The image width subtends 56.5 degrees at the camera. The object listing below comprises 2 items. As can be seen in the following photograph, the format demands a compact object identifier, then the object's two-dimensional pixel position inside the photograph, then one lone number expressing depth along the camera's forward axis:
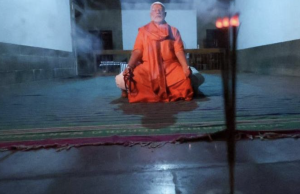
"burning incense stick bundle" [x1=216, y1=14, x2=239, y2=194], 0.63
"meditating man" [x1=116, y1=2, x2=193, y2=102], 2.53
